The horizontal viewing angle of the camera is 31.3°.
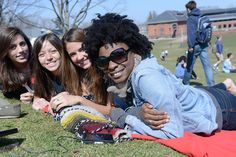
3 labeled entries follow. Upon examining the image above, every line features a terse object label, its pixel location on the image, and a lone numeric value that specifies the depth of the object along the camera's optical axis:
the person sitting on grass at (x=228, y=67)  17.39
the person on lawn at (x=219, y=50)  21.01
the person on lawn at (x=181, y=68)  13.73
